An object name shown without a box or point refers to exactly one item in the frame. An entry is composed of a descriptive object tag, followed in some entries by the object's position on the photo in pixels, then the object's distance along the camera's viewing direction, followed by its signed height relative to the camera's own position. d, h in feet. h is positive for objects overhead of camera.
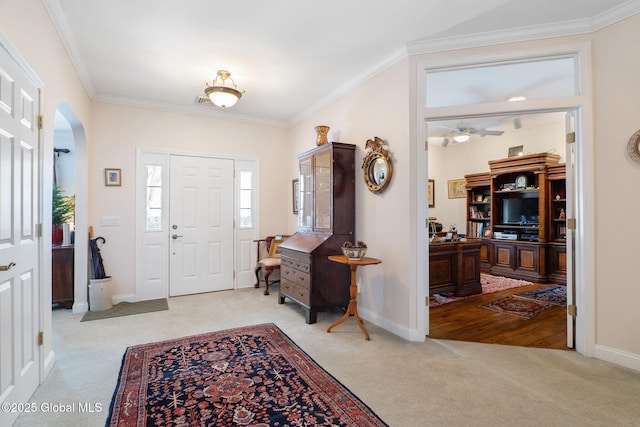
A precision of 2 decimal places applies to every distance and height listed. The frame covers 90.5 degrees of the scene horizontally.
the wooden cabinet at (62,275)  13.11 -2.53
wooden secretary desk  11.86 -0.88
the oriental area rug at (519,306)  12.64 -3.93
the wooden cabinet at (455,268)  14.55 -2.56
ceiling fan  16.43 +4.40
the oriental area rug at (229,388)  6.20 -3.98
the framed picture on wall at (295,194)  17.31 +1.10
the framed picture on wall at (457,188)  23.82 +1.98
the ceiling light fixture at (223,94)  11.17 +4.30
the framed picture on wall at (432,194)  24.99 +1.59
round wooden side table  10.17 -2.35
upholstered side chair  15.79 -2.17
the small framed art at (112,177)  14.07 +1.66
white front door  15.42 -0.53
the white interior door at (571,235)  9.20 -0.62
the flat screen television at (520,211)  19.69 +0.16
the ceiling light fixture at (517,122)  15.25 +4.45
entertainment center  18.22 -0.14
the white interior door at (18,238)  5.78 -0.48
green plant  14.33 +0.21
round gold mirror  10.99 +1.72
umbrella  13.42 -2.01
